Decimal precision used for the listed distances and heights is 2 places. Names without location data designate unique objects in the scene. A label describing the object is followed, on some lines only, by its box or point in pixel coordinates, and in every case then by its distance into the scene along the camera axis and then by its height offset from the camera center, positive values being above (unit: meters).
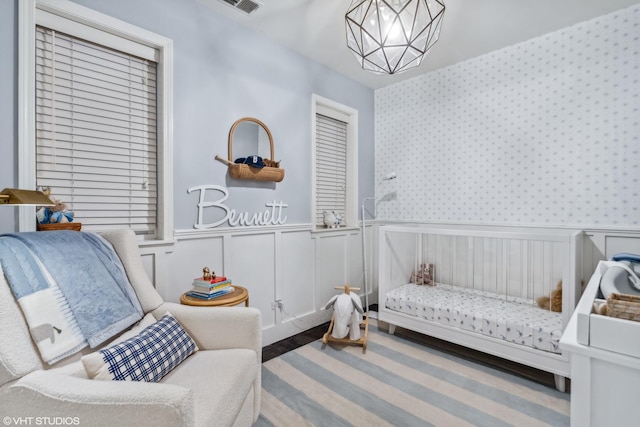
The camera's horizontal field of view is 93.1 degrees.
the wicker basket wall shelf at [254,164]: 2.24 +0.37
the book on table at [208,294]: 1.77 -0.49
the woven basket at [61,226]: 1.44 -0.07
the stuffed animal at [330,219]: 3.08 -0.06
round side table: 1.70 -0.51
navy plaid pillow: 1.04 -0.54
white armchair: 0.81 -0.54
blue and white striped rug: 1.62 -1.10
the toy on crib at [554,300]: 2.15 -0.62
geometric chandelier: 1.52 +0.95
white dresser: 0.71 -0.39
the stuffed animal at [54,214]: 1.47 -0.01
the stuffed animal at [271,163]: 2.41 +0.40
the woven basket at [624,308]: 0.77 -0.24
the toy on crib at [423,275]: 2.83 -0.59
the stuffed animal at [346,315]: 2.45 -0.83
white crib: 1.95 -0.62
